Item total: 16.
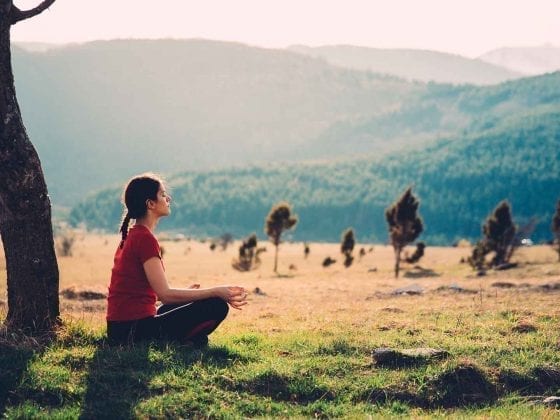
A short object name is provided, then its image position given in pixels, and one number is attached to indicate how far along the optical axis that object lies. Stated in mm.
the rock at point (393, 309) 13613
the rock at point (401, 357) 8375
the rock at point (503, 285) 21312
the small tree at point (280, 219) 50625
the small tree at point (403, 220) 41562
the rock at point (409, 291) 19233
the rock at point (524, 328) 10354
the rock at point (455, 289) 18816
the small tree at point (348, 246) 53059
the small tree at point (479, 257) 42750
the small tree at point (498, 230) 42000
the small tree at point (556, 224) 45062
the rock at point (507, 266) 35406
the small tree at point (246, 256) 52000
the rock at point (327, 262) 57897
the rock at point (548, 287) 19294
